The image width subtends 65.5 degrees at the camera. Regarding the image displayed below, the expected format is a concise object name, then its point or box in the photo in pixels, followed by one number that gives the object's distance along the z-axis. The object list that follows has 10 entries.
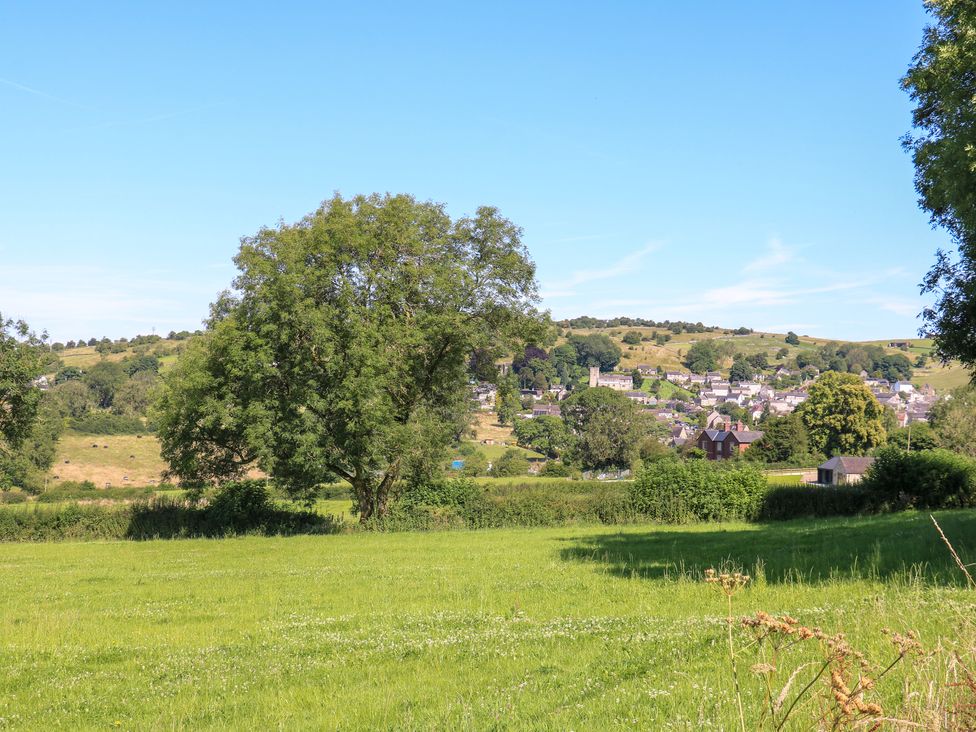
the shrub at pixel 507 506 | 40.34
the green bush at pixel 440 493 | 40.25
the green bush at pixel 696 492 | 40.25
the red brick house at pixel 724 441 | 120.75
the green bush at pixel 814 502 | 40.72
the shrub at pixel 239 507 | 38.69
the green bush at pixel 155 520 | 38.53
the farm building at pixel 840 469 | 78.75
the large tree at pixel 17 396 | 39.25
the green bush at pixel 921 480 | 39.16
